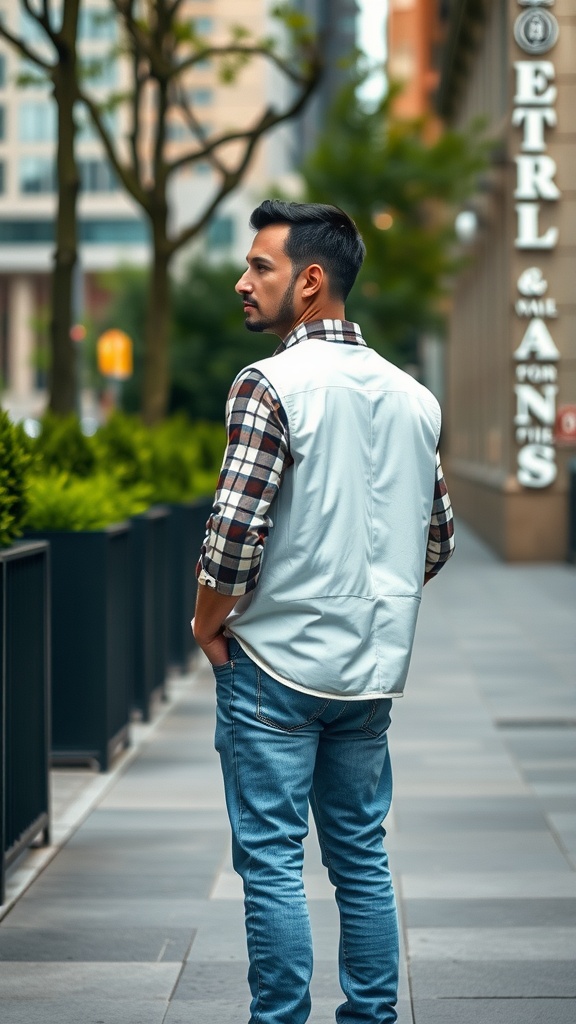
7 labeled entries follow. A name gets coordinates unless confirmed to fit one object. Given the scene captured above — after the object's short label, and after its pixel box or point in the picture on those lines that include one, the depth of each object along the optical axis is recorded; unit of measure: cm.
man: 548
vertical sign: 3491
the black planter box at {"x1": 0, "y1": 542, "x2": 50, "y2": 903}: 863
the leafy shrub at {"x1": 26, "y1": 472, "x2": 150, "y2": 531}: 1231
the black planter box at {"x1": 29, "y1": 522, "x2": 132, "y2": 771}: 1204
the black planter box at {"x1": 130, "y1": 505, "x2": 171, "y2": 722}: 1438
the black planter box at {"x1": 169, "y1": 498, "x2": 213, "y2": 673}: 1813
